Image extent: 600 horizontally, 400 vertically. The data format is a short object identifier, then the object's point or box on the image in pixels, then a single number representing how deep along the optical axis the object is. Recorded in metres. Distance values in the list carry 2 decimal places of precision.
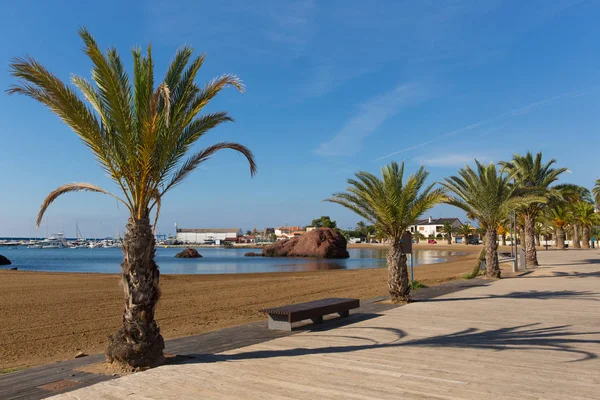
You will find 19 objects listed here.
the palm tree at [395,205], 13.68
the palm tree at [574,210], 56.18
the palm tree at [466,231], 104.19
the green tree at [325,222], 148.25
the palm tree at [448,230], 109.38
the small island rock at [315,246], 72.06
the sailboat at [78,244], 168.44
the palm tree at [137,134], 6.52
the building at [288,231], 183.75
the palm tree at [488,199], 21.39
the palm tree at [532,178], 28.44
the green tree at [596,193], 57.15
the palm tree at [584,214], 54.42
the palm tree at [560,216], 50.06
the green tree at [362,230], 160.27
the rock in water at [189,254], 73.62
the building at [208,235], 185.38
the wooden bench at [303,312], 9.21
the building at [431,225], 138.88
